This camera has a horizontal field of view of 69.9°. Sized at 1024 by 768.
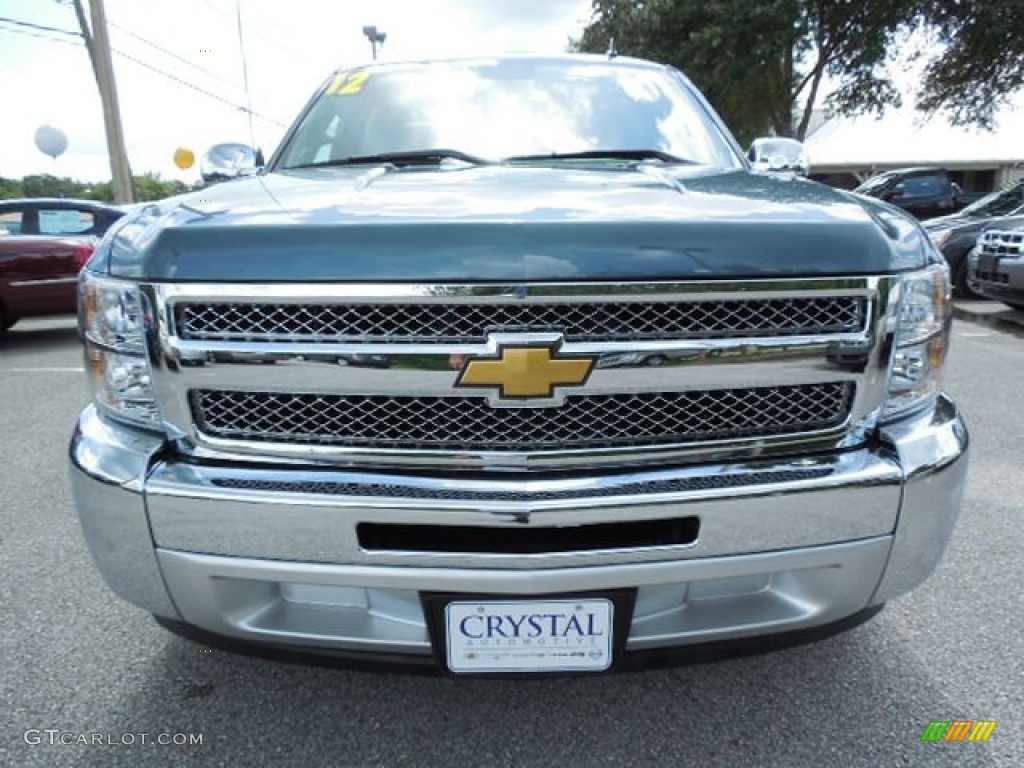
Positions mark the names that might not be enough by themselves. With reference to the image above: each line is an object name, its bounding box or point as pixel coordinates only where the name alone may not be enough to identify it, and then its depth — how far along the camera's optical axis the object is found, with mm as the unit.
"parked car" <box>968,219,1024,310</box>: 7332
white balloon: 18656
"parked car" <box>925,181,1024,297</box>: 9023
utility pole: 15148
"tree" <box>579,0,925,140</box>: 16844
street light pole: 22672
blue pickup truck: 1452
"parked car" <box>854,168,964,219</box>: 15625
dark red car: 7492
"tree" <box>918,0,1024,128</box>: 16156
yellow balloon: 15008
